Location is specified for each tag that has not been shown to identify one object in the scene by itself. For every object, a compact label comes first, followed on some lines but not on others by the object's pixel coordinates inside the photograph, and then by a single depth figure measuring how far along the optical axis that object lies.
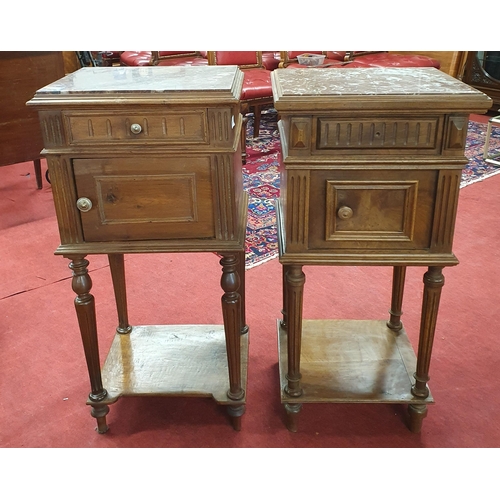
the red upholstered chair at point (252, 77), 4.13
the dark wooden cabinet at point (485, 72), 5.41
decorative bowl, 4.11
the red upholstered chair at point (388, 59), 4.80
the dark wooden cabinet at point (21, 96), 3.01
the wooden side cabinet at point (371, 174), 1.27
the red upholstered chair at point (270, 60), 4.98
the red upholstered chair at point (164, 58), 4.59
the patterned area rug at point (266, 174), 2.87
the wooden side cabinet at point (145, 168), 1.30
